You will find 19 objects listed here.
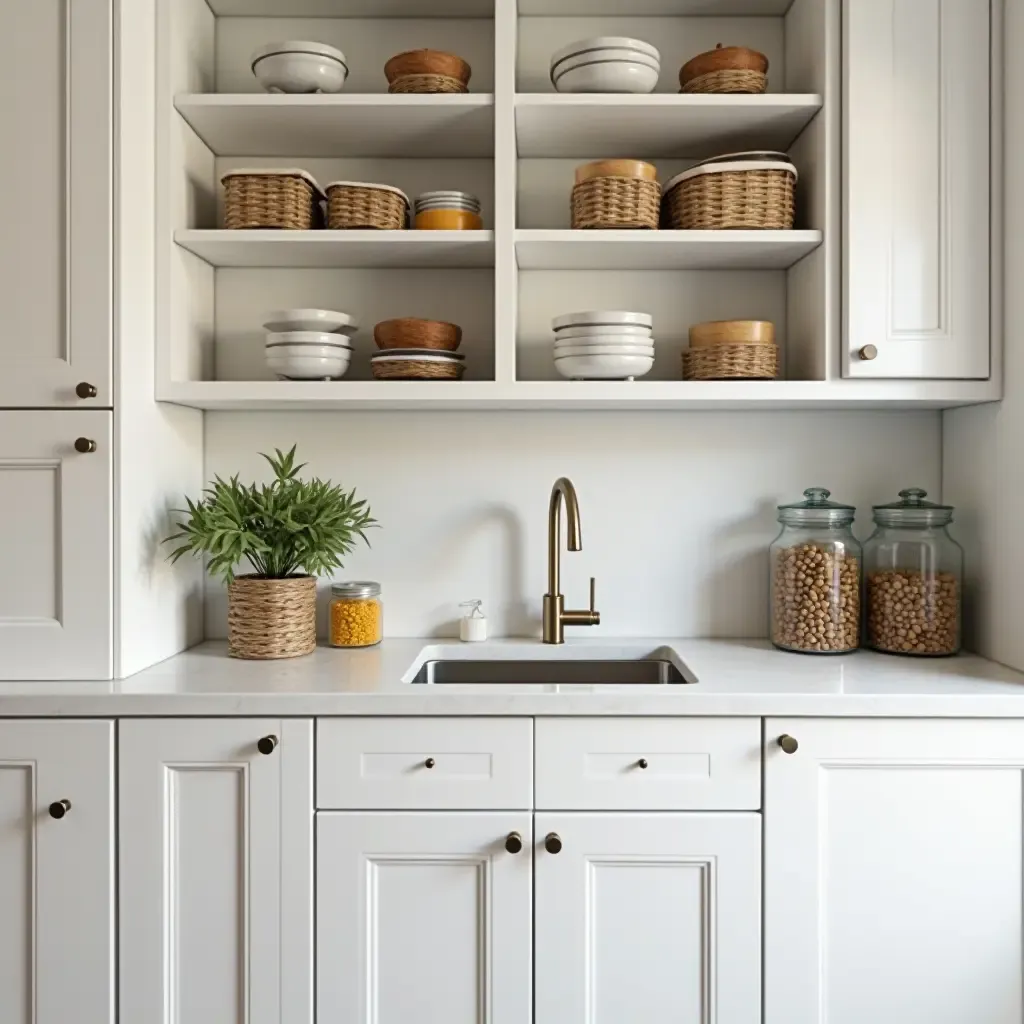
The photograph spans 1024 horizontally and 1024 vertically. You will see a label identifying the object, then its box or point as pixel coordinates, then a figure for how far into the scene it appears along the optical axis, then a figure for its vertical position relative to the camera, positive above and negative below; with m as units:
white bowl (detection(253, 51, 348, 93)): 1.83 +0.94
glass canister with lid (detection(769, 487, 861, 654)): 1.90 -0.15
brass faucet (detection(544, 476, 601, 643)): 1.98 -0.20
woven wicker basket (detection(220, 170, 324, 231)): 1.85 +0.67
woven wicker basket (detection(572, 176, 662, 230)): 1.84 +0.66
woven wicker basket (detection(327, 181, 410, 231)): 1.86 +0.66
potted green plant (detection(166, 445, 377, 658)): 1.82 -0.07
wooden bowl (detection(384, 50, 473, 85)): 1.85 +0.97
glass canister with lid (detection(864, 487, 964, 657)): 1.89 -0.15
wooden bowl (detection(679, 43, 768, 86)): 1.86 +0.98
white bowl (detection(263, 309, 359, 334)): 1.83 +0.41
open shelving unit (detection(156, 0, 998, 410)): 1.82 +0.70
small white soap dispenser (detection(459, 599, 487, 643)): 2.05 -0.27
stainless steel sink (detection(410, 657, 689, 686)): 2.02 -0.37
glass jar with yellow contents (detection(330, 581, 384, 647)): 1.99 -0.24
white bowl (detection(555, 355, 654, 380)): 1.81 +0.31
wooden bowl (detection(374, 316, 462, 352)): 1.87 +0.39
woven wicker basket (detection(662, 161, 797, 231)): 1.84 +0.68
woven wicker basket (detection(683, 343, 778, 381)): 1.85 +0.33
